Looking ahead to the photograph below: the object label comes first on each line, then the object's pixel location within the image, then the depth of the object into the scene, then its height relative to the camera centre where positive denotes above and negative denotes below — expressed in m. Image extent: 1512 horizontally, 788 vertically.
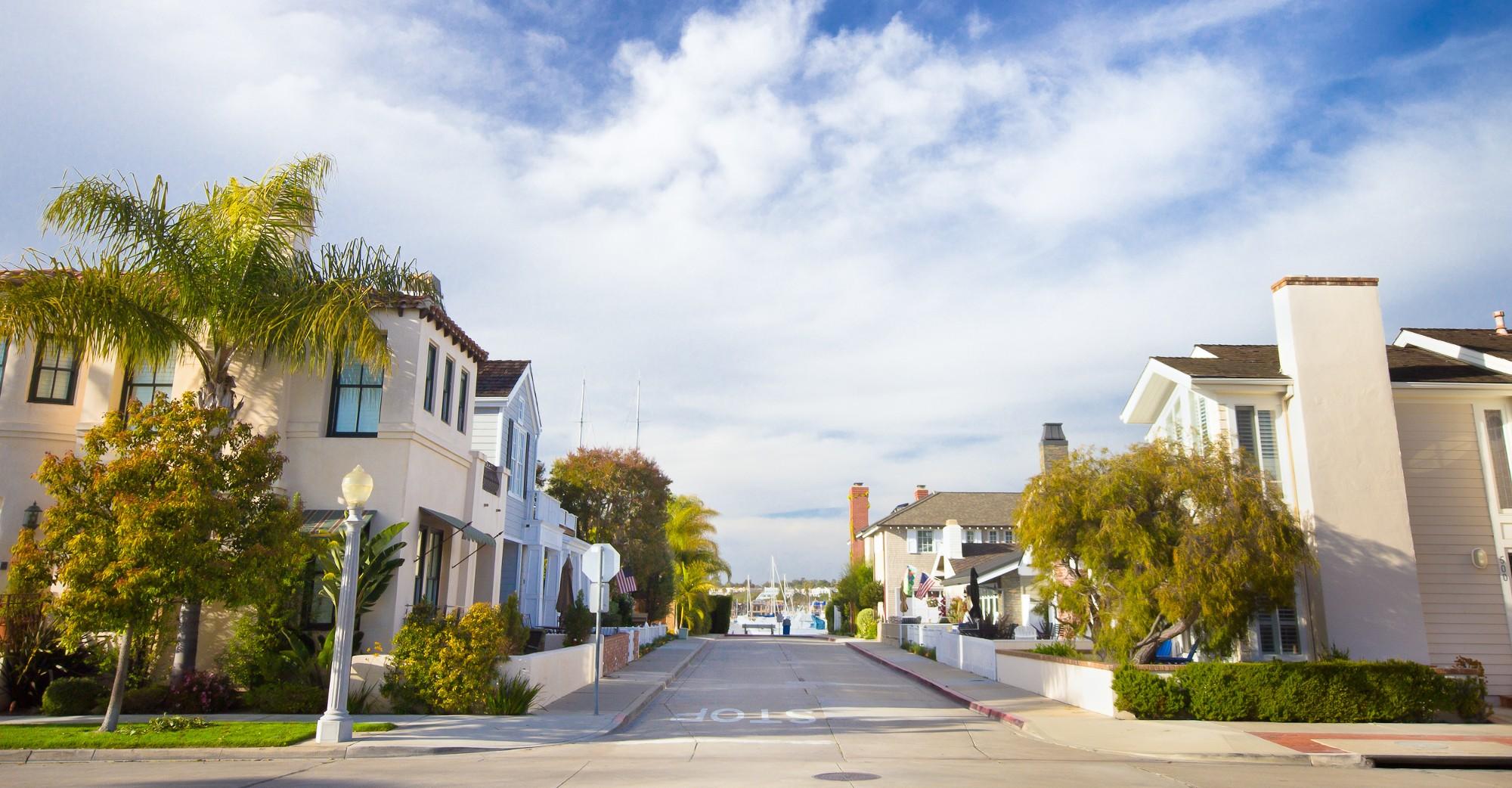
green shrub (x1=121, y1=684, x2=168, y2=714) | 15.70 -1.40
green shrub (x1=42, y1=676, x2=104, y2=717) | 15.52 -1.37
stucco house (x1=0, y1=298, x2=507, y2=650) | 17.73 +3.32
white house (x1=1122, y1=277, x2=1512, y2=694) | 18.67 +2.89
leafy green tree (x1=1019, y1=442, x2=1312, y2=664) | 16.62 +1.33
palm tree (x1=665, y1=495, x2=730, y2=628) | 59.41 +3.52
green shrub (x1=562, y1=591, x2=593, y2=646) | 28.30 -0.31
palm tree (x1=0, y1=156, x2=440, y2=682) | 15.90 +5.01
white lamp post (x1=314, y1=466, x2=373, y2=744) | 13.27 -0.19
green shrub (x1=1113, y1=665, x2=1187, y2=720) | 16.31 -1.15
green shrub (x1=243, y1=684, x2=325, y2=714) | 15.87 -1.37
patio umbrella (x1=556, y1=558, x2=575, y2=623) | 31.89 +0.53
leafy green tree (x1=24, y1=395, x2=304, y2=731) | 13.23 +1.13
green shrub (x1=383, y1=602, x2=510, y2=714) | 15.98 -0.82
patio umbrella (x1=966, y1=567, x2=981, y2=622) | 33.66 +0.65
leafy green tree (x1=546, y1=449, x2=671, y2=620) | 42.47 +4.81
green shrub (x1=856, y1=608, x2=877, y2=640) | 54.12 -0.36
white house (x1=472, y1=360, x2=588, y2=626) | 26.44 +3.03
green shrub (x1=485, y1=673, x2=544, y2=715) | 16.39 -1.34
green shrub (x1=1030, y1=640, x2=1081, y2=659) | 21.22 -0.62
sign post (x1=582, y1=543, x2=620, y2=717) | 17.05 +0.74
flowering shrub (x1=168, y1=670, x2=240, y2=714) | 15.78 -1.32
